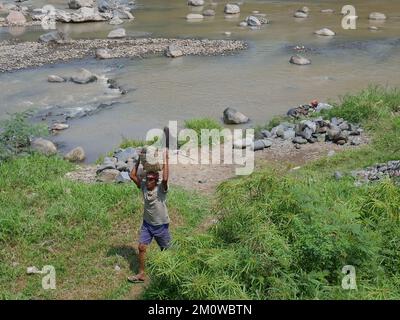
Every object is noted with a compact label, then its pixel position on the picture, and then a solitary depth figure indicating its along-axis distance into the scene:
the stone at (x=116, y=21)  30.10
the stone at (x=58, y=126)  15.71
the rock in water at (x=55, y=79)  19.98
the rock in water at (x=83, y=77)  19.78
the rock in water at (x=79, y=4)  34.18
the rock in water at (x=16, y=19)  30.09
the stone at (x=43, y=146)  13.17
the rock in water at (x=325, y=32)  25.97
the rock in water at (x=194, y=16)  30.78
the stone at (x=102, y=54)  22.86
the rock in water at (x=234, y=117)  15.69
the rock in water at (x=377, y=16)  28.77
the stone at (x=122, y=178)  10.47
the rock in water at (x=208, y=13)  31.67
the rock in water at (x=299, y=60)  21.44
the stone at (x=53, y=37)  25.78
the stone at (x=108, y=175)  10.69
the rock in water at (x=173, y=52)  22.88
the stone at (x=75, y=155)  13.26
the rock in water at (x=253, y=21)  28.50
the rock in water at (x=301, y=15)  30.34
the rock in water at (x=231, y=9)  31.87
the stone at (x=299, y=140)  12.81
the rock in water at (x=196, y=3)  34.81
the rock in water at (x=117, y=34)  26.56
